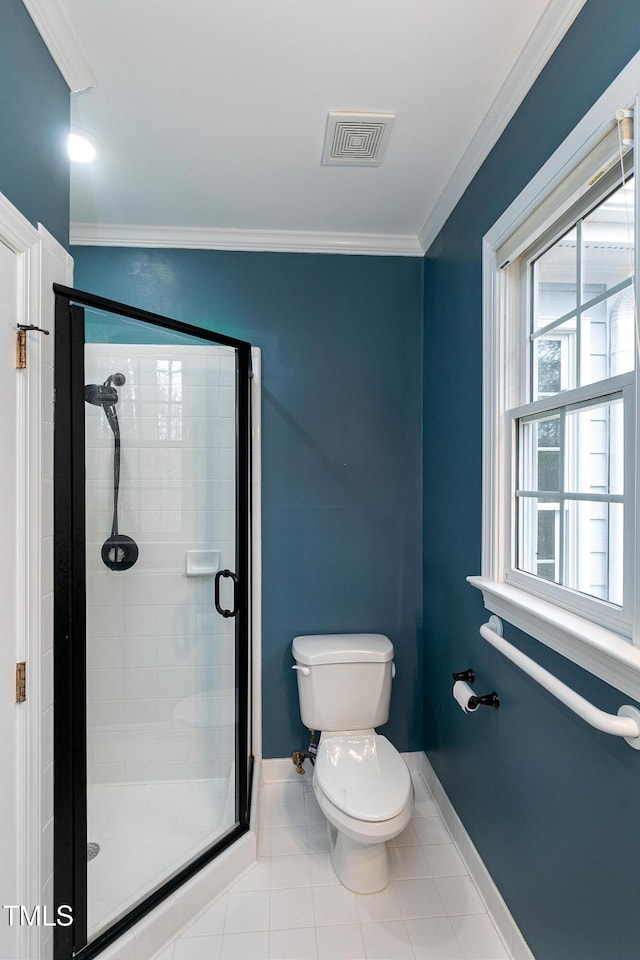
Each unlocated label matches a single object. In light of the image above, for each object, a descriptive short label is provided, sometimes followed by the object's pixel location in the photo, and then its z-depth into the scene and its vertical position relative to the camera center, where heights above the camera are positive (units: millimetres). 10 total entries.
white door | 1069 -266
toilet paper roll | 1528 -682
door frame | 1128 -241
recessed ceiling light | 1623 +1107
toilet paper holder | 1505 -673
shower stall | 1309 -434
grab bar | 896 -447
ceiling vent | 1544 +1107
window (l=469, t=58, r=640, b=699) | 1001 +183
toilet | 1593 -1038
